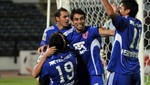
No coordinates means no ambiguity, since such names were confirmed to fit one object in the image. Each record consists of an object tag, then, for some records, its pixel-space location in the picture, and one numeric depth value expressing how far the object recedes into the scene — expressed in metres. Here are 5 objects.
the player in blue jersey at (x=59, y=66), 9.52
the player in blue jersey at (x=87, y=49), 10.97
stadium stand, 44.59
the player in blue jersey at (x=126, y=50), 10.52
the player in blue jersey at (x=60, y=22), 11.80
